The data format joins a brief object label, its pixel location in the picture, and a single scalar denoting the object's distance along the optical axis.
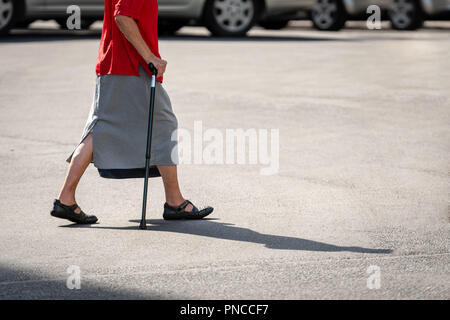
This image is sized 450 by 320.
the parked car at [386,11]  20.36
